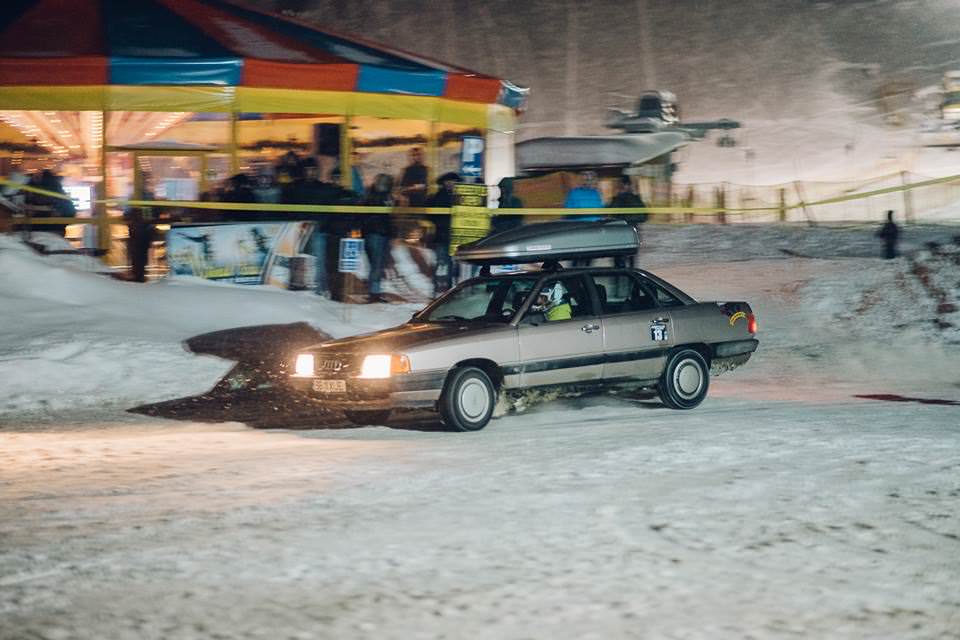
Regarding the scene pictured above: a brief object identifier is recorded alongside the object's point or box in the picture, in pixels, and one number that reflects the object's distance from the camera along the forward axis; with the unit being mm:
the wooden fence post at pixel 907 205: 38500
